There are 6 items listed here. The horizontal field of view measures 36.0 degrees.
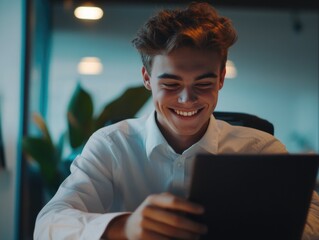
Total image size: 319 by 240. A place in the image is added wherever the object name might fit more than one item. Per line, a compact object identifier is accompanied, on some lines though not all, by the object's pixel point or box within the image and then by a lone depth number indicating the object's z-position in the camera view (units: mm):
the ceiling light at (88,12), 4164
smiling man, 990
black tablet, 741
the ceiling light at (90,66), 4160
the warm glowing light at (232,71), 4184
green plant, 3049
